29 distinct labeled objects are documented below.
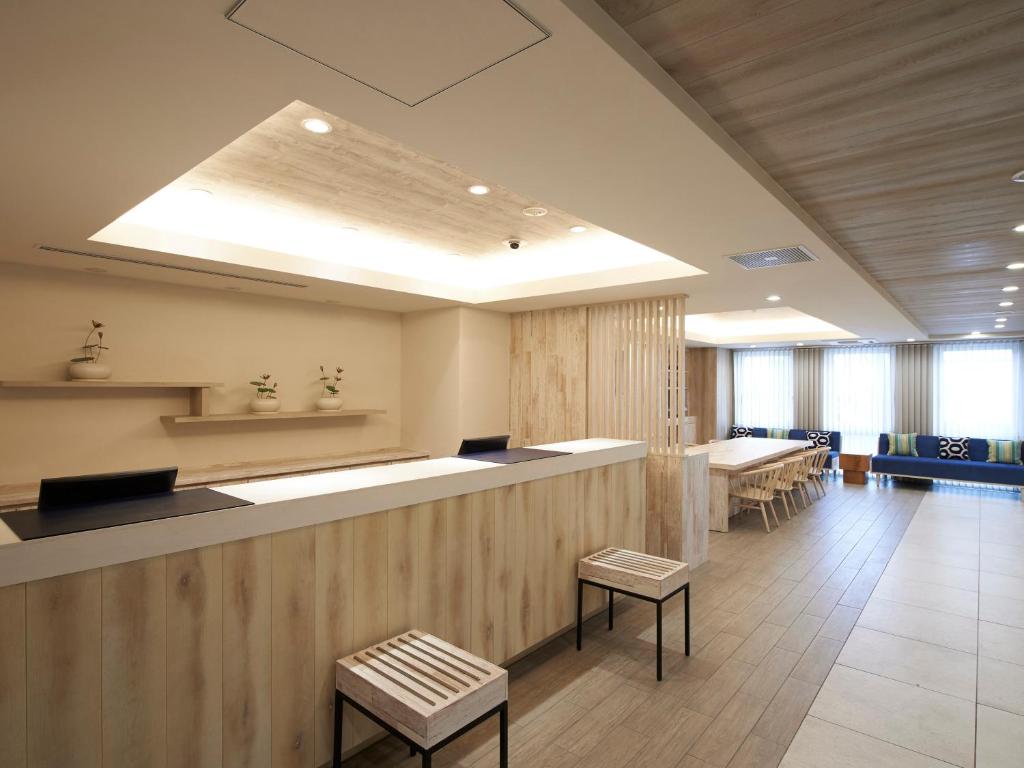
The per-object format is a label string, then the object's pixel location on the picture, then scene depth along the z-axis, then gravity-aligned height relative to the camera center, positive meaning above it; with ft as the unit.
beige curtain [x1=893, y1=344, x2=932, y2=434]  32.48 -0.38
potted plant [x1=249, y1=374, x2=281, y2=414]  16.39 -0.46
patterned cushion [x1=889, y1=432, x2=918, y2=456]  31.30 -3.54
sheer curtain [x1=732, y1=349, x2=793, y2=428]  37.35 -0.37
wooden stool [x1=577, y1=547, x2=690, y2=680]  10.02 -3.68
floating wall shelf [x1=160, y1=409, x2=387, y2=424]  14.83 -0.99
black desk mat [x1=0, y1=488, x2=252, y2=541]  5.15 -1.37
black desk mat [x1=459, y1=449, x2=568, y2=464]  10.16 -1.43
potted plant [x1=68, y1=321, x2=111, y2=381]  13.12 +0.49
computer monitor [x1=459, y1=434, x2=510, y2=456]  11.05 -1.30
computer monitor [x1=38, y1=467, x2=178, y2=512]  5.96 -1.22
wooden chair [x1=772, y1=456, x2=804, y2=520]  22.45 -3.84
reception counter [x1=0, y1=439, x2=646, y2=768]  4.89 -2.61
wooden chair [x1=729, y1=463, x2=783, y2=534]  21.08 -4.20
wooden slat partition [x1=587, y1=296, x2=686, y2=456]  16.03 +0.31
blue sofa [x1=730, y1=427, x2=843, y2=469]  33.50 -3.71
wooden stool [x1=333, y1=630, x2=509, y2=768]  5.82 -3.51
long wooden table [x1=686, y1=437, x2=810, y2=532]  20.70 -3.24
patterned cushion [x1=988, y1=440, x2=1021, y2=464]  28.60 -3.67
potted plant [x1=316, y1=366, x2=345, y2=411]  17.98 -0.27
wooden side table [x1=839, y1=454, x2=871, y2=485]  31.55 -4.95
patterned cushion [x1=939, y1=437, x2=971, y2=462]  30.19 -3.66
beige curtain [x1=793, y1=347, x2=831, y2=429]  36.01 -0.36
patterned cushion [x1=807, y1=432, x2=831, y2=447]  33.96 -3.54
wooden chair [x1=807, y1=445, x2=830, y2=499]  27.14 -4.40
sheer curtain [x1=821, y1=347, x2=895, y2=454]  33.99 -0.84
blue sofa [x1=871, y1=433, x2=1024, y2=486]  27.84 -4.48
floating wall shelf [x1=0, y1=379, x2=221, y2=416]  12.64 -0.07
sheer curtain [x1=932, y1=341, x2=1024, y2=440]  30.40 -0.42
